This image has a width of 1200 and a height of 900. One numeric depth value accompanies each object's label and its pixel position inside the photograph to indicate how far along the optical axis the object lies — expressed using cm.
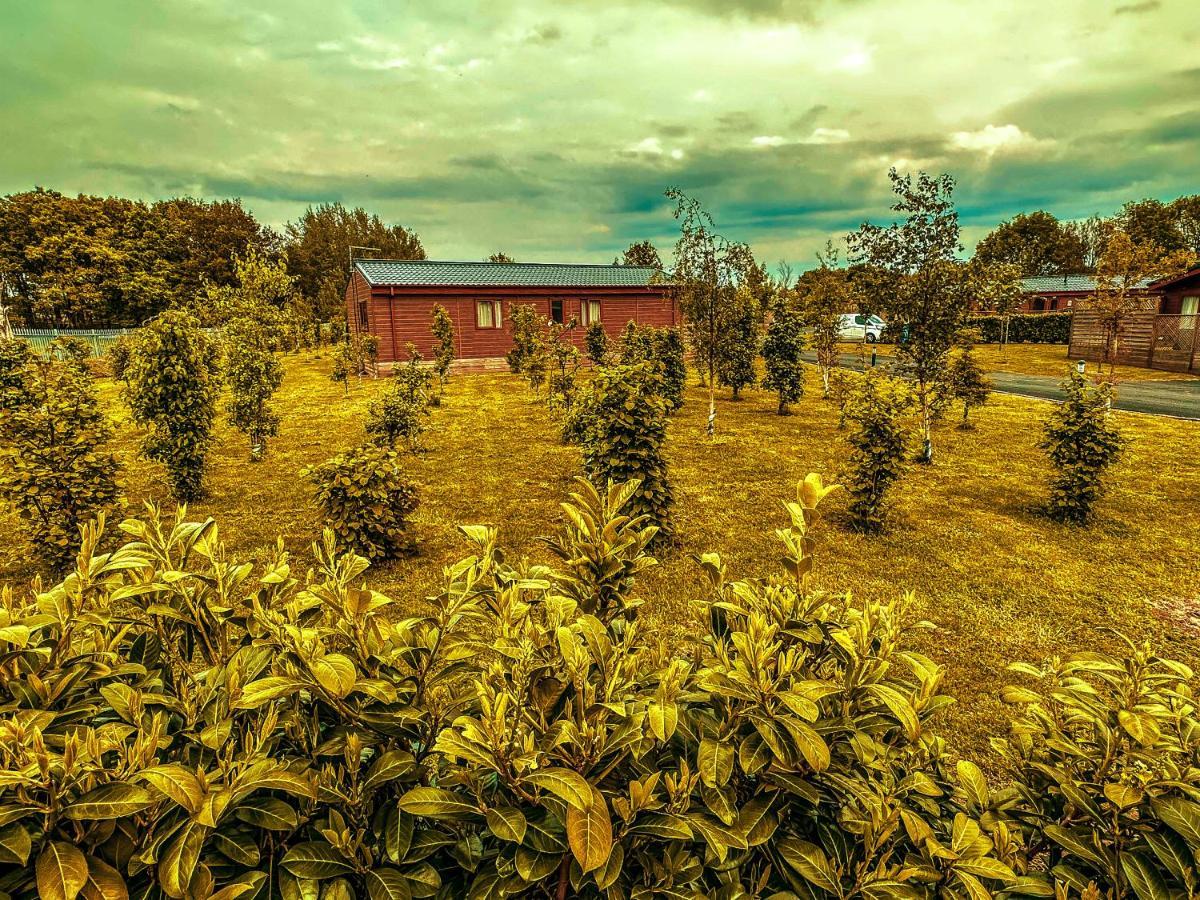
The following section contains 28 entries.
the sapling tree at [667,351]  1819
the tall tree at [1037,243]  6969
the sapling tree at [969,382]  1436
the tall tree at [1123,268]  1540
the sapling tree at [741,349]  1927
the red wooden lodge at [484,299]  2808
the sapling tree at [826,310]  1970
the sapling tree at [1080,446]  868
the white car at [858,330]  3944
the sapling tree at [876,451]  864
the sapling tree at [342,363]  2248
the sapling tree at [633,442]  780
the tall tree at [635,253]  6743
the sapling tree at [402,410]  1181
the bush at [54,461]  690
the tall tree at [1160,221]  5875
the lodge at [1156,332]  2441
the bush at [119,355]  2497
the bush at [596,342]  2686
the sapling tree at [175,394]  946
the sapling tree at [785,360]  1800
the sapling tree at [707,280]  1555
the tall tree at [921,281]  1068
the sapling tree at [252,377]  1224
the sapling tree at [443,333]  2484
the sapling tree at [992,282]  1067
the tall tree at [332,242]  6378
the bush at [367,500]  756
